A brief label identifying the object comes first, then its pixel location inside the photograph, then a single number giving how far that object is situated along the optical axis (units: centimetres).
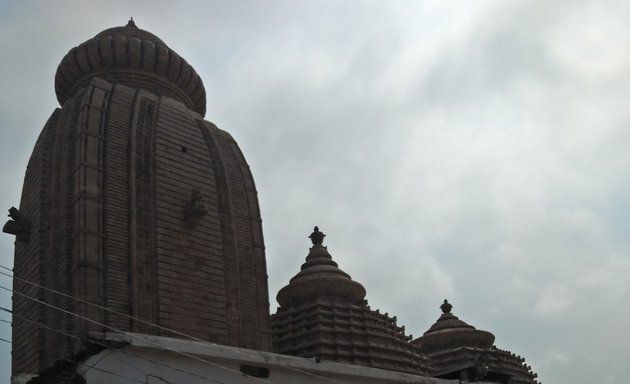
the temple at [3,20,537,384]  1543
